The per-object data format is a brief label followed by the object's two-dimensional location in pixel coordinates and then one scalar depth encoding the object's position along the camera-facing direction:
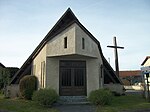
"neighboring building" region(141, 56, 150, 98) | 12.38
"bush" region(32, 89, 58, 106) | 9.21
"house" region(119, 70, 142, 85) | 39.12
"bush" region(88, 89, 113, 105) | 9.64
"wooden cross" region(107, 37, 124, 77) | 16.00
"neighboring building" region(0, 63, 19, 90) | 16.46
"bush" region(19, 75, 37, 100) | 11.21
